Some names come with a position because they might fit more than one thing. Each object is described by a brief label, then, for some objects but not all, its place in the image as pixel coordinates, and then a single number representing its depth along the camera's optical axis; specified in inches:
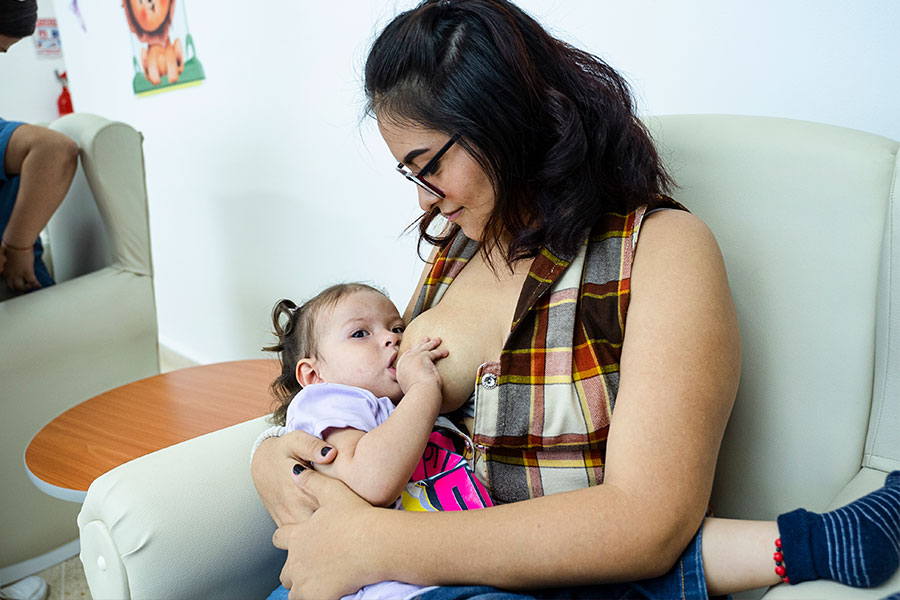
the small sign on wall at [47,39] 209.1
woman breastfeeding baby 33.5
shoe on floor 80.4
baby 40.0
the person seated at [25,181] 84.8
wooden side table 59.6
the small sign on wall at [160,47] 115.8
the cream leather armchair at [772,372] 38.3
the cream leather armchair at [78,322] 84.5
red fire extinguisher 215.5
